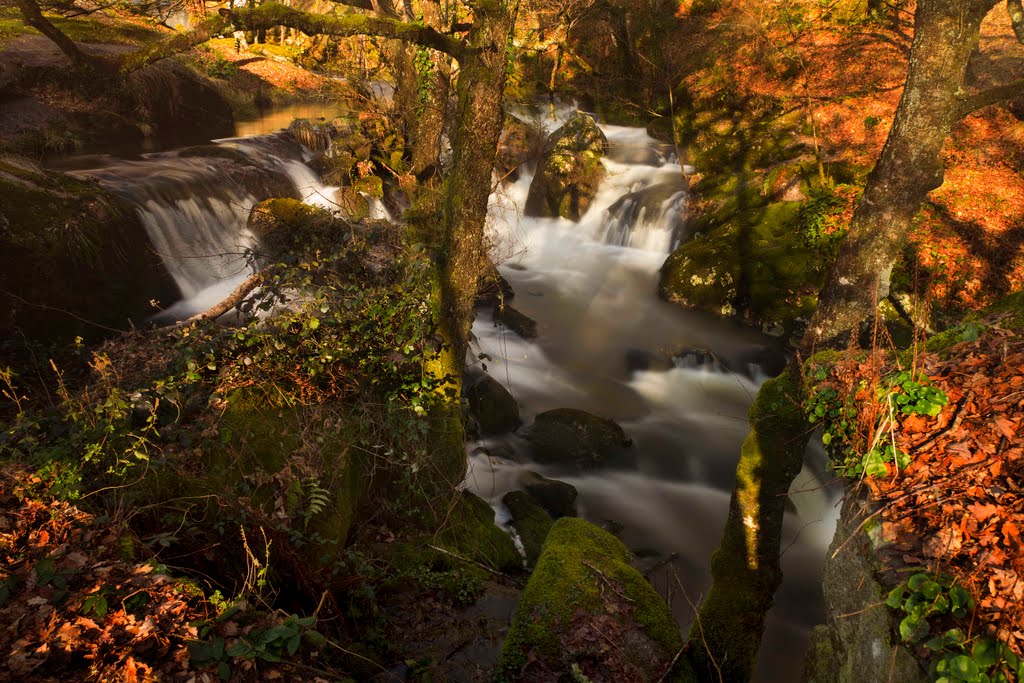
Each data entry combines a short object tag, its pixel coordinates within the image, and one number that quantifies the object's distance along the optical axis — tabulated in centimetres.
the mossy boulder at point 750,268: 1281
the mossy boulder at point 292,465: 475
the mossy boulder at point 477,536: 630
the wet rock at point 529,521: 722
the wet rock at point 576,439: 984
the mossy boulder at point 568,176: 1841
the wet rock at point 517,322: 1335
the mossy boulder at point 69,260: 759
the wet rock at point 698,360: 1230
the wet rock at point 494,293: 1298
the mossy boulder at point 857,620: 287
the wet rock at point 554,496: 854
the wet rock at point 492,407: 1000
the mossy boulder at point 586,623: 382
